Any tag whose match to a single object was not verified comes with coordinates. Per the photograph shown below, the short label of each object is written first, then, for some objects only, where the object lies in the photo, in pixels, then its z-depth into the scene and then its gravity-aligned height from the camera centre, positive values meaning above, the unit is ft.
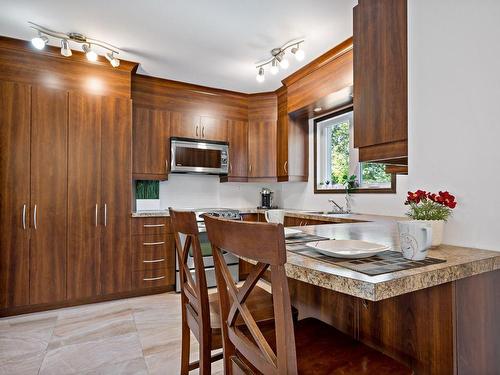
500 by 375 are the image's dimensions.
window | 9.94 +0.97
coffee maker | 14.17 -0.43
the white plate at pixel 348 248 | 2.84 -0.63
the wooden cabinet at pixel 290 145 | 12.46 +1.98
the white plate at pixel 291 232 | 4.38 -0.70
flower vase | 3.42 -0.51
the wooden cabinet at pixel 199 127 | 11.80 +2.66
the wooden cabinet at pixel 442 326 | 2.66 -1.40
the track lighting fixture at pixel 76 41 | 7.97 +4.41
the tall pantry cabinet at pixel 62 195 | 8.47 -0.18
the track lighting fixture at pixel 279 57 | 8.72 +4.40
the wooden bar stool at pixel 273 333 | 2.18 -1.42
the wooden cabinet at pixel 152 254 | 10.04 -2.30
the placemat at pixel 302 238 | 3.91 -0.70
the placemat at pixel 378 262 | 2.50 -0.70
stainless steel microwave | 11.55 +1.40
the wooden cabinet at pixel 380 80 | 4.82 +1.96
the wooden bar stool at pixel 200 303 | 3.92 -1.71
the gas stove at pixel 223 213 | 11.43 -0.94
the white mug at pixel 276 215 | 3.88 -0.36
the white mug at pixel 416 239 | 2.81 -0.50
